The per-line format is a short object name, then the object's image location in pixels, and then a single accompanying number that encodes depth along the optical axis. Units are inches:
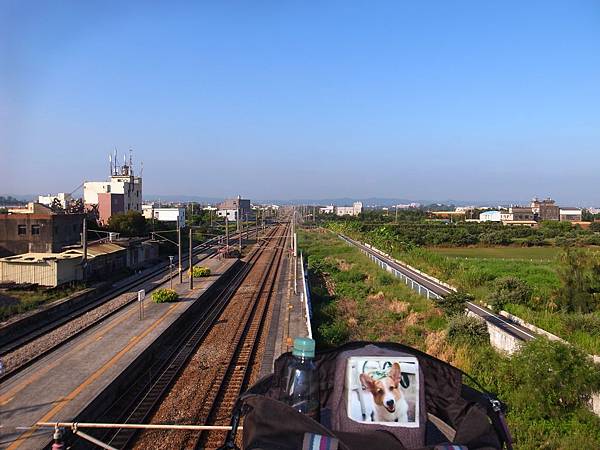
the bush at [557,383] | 404.8
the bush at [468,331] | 626.8
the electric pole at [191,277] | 994.8
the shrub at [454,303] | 735.1
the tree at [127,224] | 1683.2
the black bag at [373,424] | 73.2
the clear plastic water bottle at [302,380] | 86.4
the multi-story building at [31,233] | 1201.4
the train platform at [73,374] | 362.6
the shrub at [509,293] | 784.9
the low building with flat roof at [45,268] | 931.3
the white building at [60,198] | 3375.0
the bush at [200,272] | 1188.8
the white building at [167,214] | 3051.2
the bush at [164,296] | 857.5
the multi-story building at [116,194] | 2194.5
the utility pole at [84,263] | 946.1
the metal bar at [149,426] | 112.3
